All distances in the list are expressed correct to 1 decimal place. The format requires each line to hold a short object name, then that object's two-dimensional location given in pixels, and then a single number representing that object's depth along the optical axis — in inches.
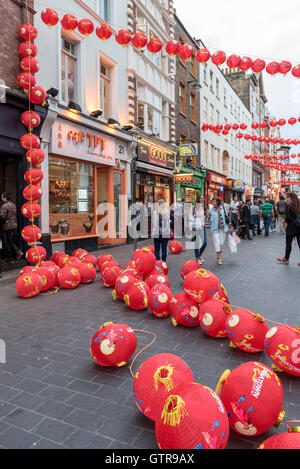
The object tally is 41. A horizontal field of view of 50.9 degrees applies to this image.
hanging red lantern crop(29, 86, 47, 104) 334.6
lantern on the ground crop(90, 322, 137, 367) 129.6
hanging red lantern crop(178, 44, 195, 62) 342.8
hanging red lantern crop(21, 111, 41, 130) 342.0
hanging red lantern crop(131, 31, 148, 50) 317.9
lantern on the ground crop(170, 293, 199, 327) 174.7
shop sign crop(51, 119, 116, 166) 413.1
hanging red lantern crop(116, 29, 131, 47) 314.9
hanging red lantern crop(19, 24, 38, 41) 337.1
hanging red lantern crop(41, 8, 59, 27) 305.9
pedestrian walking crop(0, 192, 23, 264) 347.6
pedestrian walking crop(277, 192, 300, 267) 347.6
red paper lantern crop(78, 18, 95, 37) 315.9
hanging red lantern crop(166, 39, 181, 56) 335.4
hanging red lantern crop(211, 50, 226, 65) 356.5
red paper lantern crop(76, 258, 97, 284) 282.5
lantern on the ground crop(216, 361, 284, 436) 90.1
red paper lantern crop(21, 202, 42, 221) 319.0
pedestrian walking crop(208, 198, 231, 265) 372.5
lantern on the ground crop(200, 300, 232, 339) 158.2
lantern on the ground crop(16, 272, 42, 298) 240.7
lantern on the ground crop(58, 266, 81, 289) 264.8
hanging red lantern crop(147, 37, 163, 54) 326.0
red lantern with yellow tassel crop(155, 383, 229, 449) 75.3
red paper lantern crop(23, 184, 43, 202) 320.8
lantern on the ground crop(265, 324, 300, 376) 122.0
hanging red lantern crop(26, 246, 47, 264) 310.5
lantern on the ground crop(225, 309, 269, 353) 139.9
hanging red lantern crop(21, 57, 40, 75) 327.6
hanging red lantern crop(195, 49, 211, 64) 346.3
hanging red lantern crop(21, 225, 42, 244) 321.1
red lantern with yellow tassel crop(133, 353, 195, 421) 96.5
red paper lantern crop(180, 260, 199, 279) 247.0
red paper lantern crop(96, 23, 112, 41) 315.7
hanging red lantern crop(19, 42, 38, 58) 331.9
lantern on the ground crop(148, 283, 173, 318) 189.8
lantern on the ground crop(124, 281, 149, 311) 201.0
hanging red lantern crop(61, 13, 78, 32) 300.2
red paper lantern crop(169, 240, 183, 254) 476.7
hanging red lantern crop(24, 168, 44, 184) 326.0
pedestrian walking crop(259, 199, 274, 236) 668.6
